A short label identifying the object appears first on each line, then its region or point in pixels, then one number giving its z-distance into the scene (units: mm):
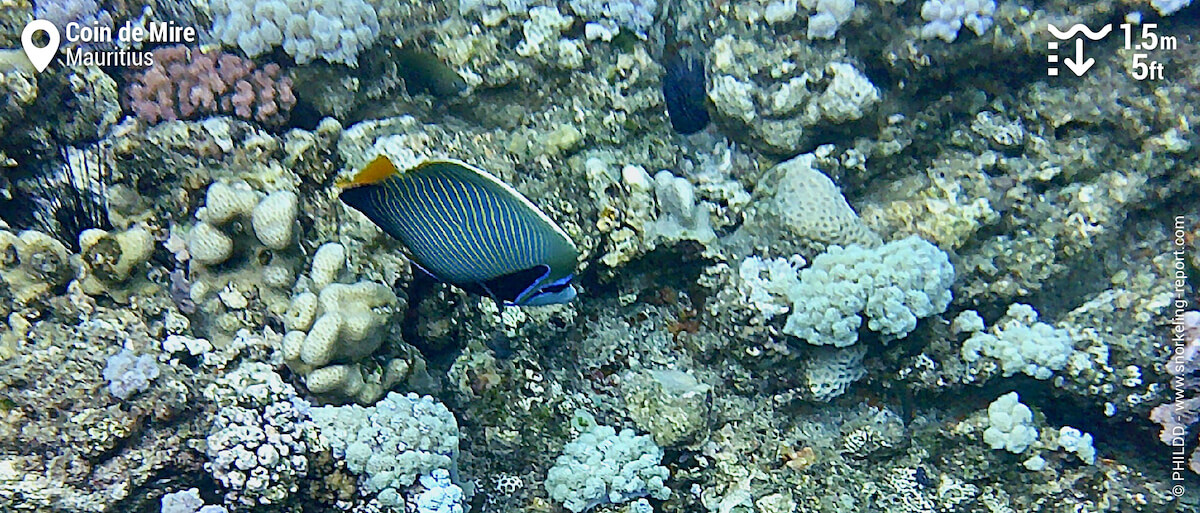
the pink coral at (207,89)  2514
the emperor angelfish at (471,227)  1670
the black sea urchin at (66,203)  2264
